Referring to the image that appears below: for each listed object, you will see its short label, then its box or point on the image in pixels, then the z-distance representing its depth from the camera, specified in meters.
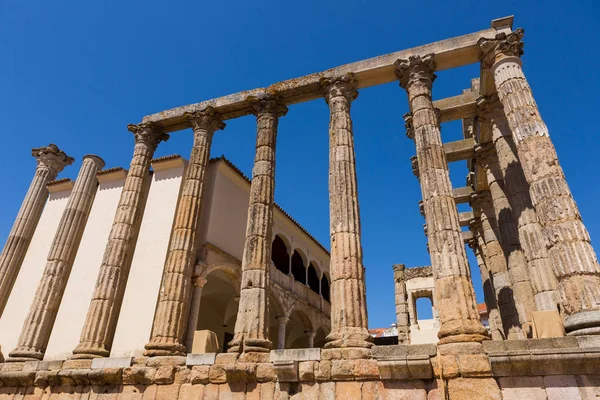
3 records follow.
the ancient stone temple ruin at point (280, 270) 6.98
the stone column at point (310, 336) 18.61
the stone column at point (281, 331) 15.97
